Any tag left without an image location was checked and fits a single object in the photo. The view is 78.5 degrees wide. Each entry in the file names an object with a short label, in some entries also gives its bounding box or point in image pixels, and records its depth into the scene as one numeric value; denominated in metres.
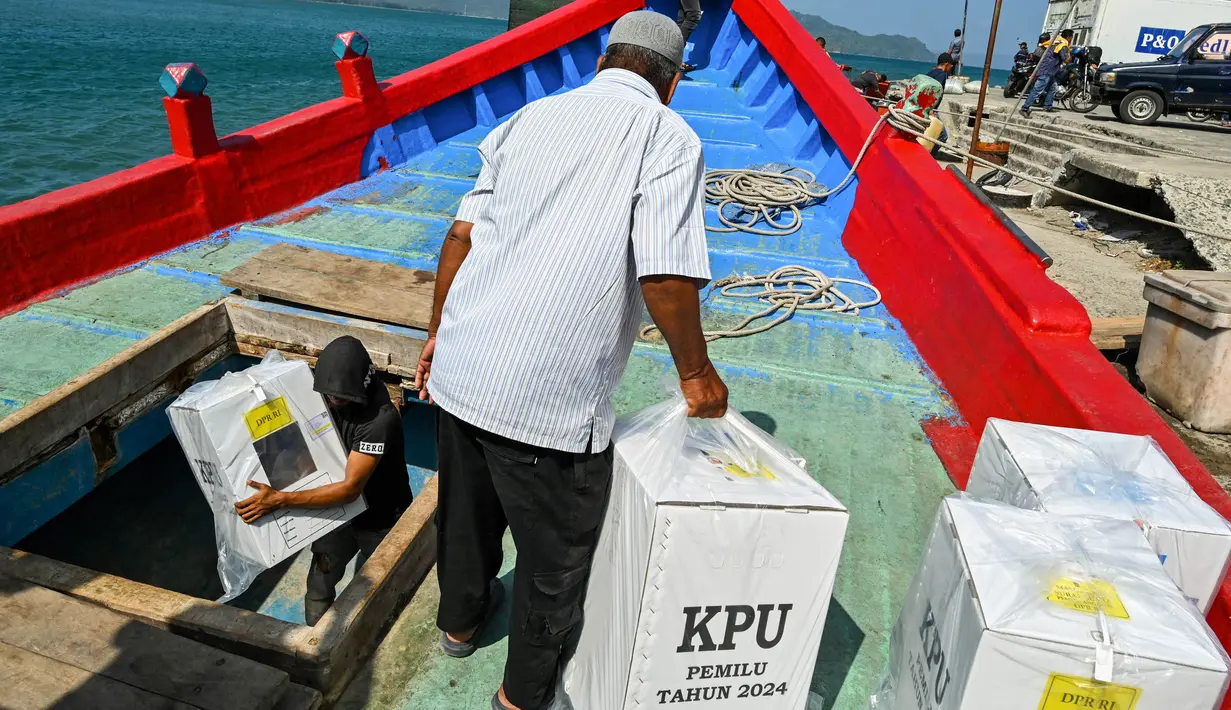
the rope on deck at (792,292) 4.11
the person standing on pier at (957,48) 21.68
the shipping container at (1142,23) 25.88
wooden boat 2.20
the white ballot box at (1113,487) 1.68
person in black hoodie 2.62
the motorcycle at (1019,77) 19.94
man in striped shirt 1.64
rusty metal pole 5.57
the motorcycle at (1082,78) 17.70
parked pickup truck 13.49
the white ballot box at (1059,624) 1.32
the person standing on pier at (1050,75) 15.80
